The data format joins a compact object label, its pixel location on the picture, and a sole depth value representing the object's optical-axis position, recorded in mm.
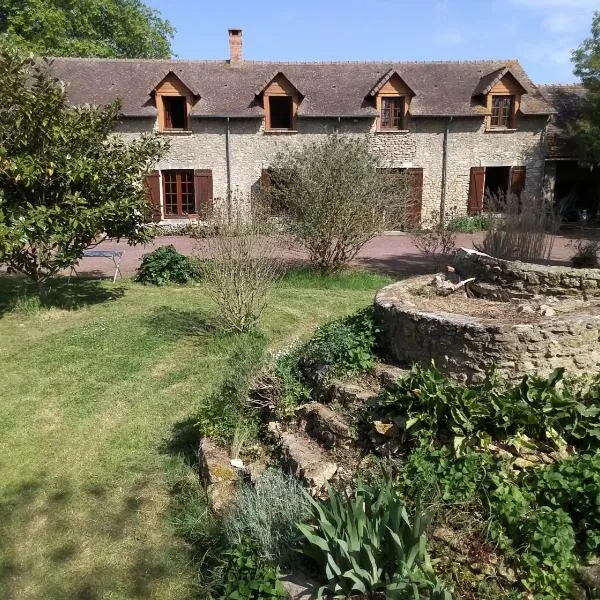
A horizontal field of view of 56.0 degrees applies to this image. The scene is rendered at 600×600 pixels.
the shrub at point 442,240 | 13422
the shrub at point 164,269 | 12195
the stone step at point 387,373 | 5242
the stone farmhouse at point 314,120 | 20531
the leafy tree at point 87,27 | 26938
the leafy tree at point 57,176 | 8797
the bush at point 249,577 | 3586
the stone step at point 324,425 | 4941
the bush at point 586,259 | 11367
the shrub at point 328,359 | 5641
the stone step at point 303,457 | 4551
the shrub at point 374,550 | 3330
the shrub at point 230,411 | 5668
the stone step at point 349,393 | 5156
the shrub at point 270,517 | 3979
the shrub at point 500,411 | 4242
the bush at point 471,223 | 21138
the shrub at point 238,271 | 8352
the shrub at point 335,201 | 11754
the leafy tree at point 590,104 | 19500
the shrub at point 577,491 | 3559
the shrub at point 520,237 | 12320
